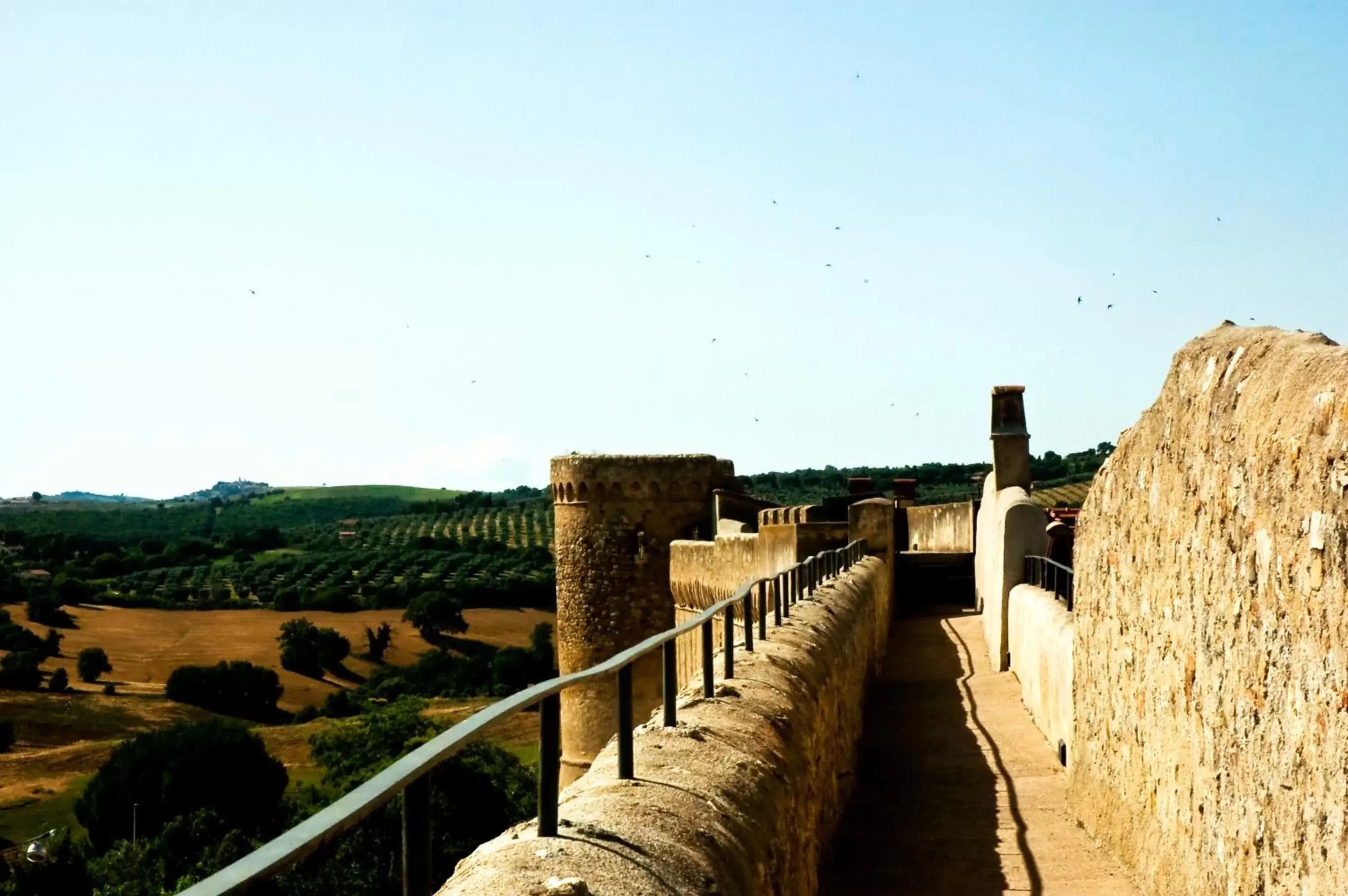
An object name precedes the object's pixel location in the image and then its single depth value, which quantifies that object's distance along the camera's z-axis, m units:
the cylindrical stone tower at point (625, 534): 25.19
